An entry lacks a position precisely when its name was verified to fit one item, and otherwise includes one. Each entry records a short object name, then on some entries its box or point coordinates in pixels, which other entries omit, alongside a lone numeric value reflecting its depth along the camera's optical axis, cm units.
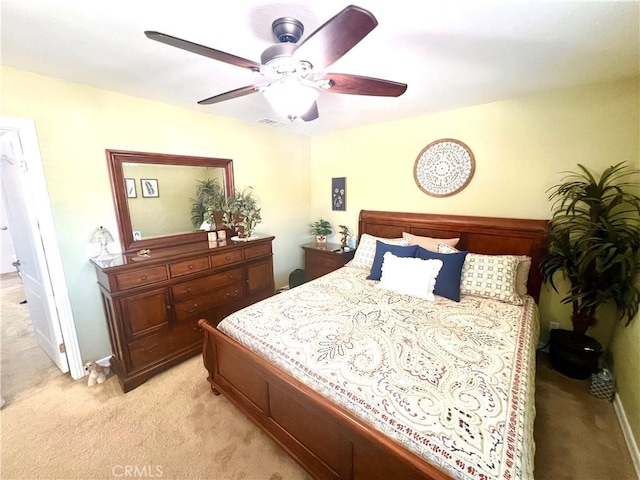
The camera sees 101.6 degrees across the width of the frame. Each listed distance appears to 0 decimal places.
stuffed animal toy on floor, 216
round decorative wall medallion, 272
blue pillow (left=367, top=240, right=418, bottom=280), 255
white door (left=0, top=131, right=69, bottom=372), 194
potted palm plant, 187
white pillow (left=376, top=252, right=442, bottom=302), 226
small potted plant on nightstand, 385
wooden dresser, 208
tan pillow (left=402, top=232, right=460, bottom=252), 265
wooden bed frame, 109
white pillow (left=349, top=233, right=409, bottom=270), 299
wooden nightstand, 345
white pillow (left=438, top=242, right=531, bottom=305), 218
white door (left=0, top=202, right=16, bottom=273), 465
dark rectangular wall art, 372
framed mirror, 234
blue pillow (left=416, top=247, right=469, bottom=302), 220
